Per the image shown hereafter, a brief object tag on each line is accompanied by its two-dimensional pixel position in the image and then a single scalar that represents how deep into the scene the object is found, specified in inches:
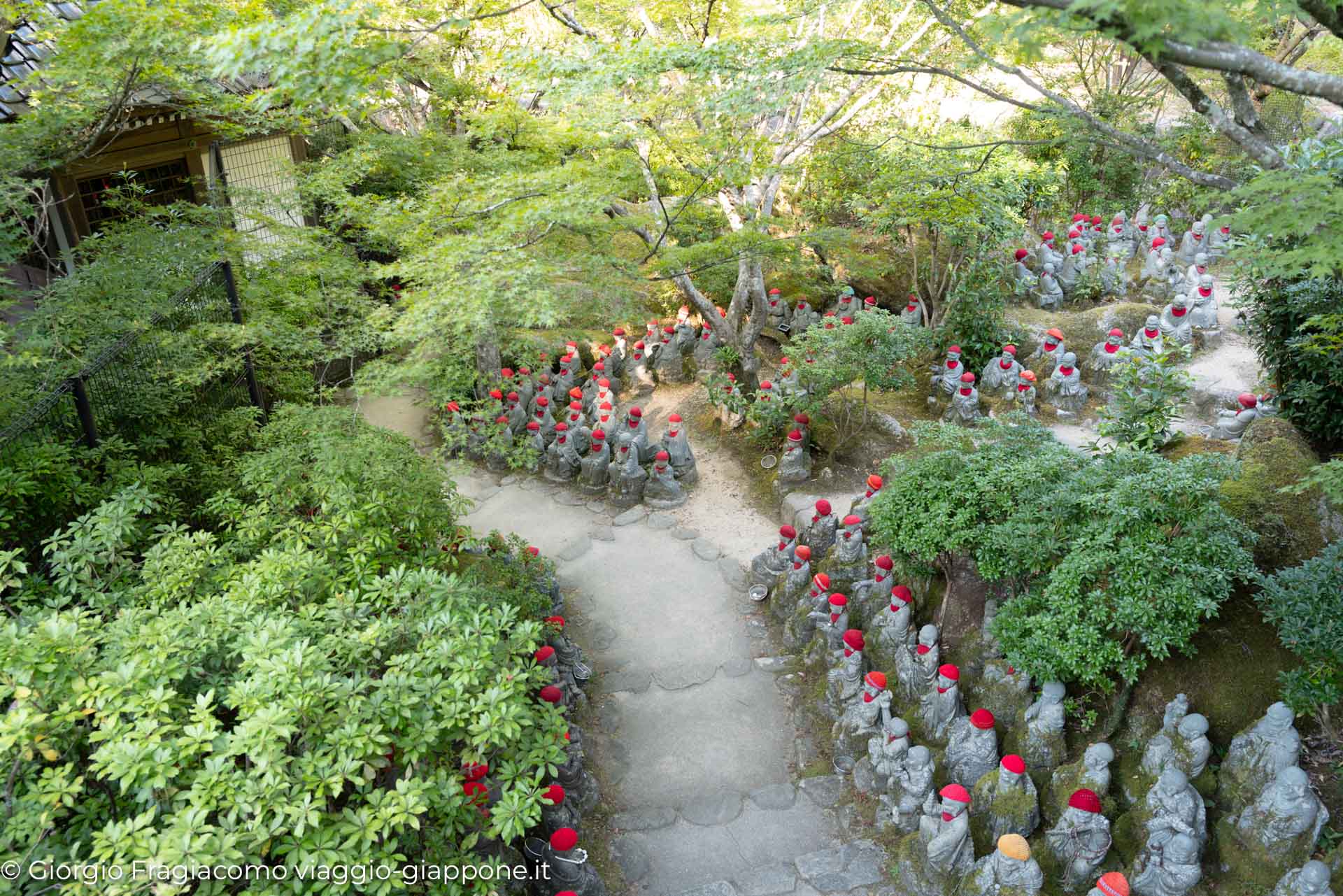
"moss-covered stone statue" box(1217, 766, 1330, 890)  191.6
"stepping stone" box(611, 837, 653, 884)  251.8
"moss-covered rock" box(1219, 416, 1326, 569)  245.4
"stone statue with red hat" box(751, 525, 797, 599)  362.0
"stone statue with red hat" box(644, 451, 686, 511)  429.4
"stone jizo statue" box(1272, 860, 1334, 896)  180.4
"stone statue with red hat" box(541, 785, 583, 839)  246.2
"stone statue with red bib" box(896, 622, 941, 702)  273.3
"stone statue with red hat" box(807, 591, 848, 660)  314.0
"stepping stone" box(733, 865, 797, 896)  242.1
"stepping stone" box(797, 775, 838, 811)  271.4
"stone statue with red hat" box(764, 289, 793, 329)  538.6
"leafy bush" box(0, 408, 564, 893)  148.6
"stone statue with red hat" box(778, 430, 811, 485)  418.9
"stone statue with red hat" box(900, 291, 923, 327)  481.1
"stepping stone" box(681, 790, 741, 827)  269.0
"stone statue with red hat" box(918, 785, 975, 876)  224.2
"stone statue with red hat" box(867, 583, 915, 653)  288.0
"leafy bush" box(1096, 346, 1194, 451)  276.1
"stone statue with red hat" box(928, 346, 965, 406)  439.8
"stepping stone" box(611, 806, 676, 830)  268.4
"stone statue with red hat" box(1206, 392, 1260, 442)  335.9
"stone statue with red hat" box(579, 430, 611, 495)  441.7
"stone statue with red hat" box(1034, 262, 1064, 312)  499.5
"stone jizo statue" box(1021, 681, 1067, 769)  237.1
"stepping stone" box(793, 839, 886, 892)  241.4
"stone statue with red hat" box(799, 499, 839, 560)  351.3
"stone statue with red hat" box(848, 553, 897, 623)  305.7
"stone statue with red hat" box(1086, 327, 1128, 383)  414.9
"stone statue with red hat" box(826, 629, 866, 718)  289.4
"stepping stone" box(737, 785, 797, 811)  272.4
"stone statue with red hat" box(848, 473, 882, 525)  335.6
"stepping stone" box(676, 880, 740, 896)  242.4
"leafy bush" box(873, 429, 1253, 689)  213.6
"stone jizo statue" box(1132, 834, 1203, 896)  199.8
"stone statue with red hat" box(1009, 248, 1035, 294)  497.7
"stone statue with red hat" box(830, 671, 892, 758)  270.1
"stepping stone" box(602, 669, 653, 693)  326.3
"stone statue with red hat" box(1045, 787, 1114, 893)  214.7
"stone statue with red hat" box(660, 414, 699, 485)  436.5
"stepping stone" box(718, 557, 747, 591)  378.0
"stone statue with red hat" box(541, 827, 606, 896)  229.3
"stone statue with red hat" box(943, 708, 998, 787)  244.8
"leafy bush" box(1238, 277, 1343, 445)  285.0
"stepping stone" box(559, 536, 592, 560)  404.2
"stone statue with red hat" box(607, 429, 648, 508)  432.1
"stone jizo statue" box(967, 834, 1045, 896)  209.6
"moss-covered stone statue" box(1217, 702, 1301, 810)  199.9
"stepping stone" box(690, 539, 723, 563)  396.9
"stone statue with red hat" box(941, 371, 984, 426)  414.0
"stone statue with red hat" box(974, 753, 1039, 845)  227.6
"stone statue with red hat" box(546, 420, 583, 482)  448.5
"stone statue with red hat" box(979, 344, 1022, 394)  429.4
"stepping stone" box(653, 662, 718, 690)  327.0
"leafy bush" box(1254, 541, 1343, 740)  193.5
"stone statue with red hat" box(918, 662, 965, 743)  258.5
